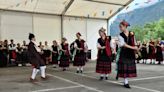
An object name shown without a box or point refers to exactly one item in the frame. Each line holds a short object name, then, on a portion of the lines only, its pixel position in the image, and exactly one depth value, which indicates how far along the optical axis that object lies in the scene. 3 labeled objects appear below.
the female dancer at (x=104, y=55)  5.44
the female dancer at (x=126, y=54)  4.48
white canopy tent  9.89
